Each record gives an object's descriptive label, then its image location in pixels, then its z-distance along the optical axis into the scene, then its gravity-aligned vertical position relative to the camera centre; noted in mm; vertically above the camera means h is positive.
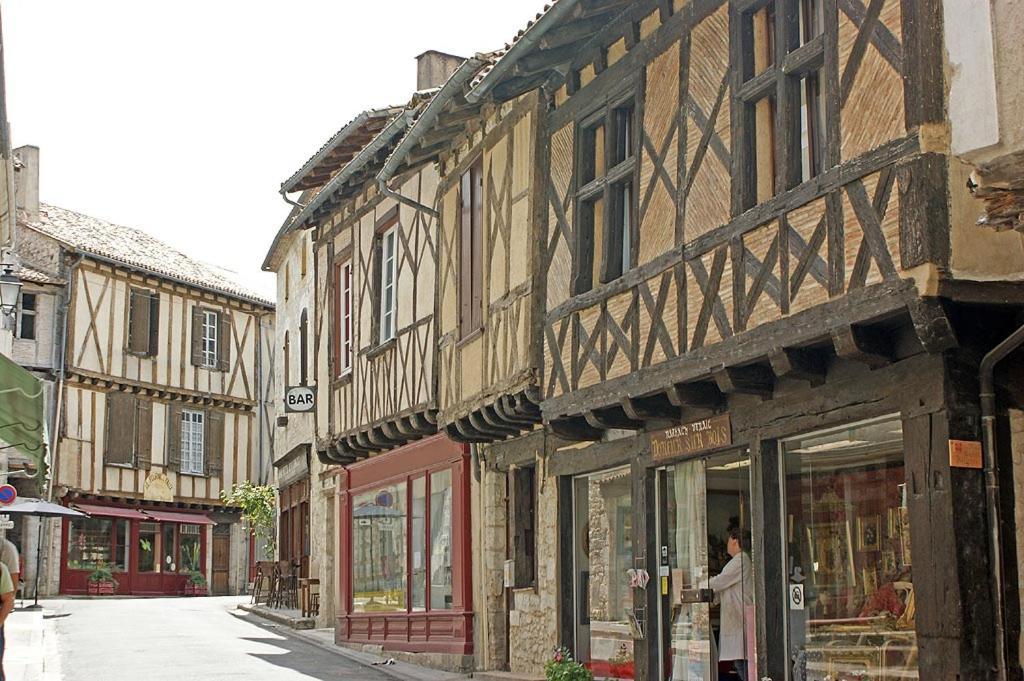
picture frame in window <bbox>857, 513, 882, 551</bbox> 8250 +80
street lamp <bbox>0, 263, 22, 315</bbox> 15453 +2903
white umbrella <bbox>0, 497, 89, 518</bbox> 25873 +853
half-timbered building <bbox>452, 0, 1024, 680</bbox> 7172 +1188
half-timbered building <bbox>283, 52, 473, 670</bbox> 15422 +1806
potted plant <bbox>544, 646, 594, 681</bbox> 11523 -987
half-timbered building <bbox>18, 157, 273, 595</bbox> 33188 +3685
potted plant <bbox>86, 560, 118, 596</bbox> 33031 -659
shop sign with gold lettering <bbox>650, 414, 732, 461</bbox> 9680 +785
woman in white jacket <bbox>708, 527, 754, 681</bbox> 9898 -351
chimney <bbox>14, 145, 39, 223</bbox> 32562 +8675
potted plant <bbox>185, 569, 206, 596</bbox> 35844 -793
